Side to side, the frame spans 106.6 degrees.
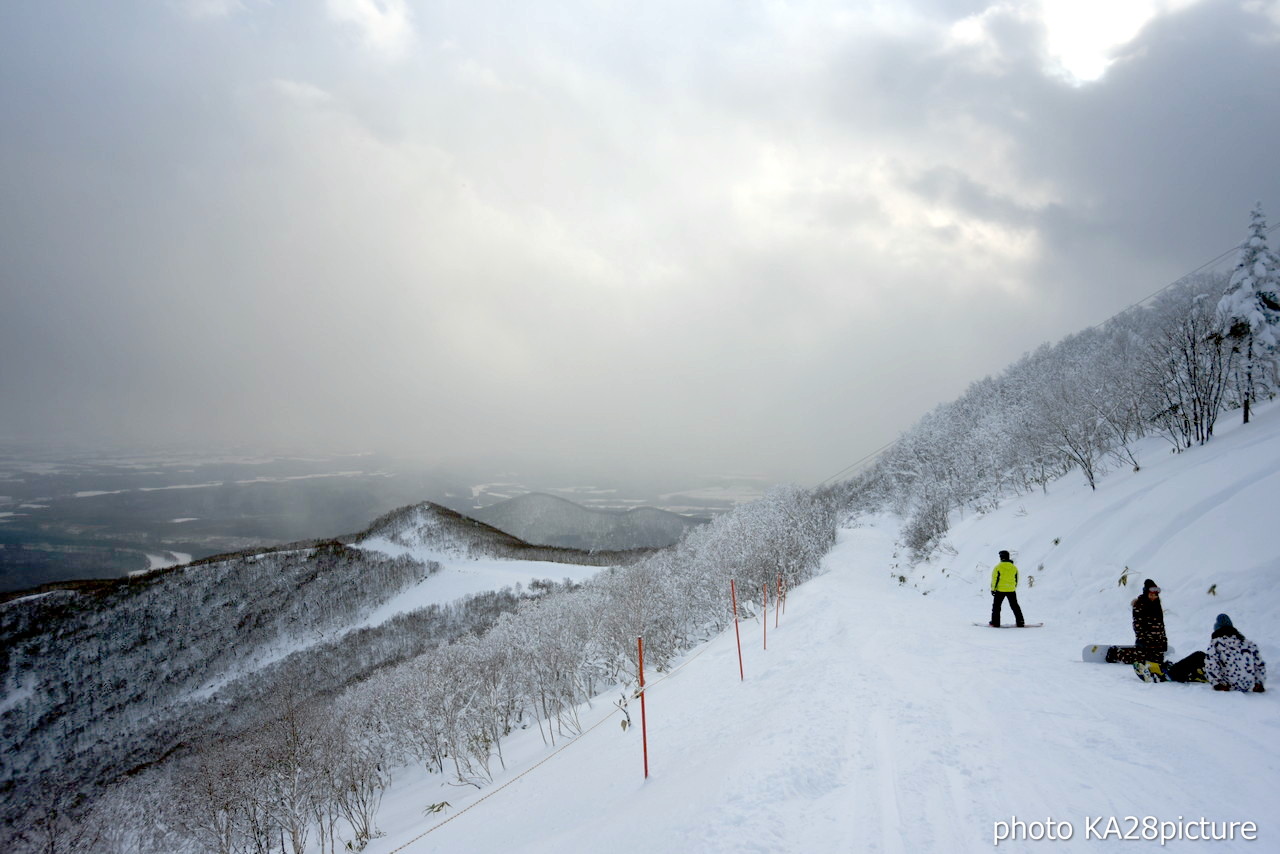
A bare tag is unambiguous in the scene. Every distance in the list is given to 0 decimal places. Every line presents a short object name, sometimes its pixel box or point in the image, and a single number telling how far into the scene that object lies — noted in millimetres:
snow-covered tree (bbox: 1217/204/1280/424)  17828
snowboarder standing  12641
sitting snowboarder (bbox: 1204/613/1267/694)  6543
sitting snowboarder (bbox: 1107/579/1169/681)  8216
